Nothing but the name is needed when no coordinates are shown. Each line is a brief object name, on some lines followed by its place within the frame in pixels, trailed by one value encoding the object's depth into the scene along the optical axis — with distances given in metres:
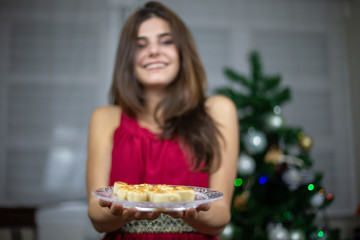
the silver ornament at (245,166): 2.04
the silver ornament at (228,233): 2.01
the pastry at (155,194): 0.74
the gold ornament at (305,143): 2.14
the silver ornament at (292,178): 1.98
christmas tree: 2.02
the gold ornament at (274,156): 2.06
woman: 1.26
